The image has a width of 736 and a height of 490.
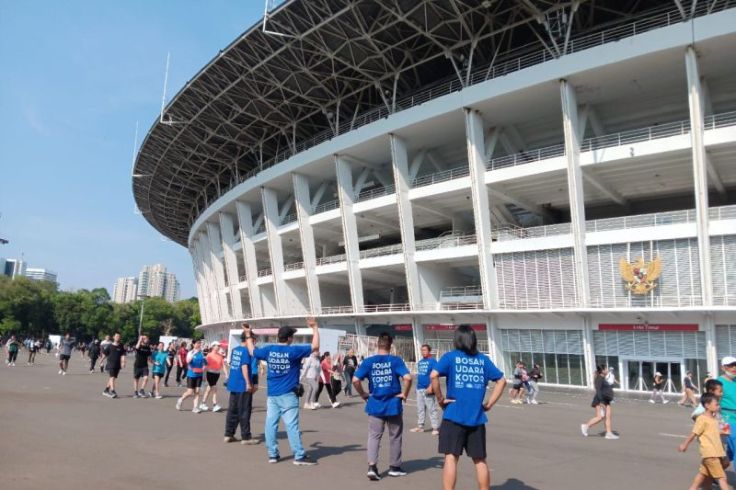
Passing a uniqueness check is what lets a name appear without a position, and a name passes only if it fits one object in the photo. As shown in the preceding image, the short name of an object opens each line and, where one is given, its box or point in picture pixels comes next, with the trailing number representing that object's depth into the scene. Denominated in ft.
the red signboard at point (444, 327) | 99.09
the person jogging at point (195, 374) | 40.78
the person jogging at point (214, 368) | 39.73
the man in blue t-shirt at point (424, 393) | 33.12
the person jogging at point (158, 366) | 49.60
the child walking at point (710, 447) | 18.22
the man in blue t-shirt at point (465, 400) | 16.28
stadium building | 78.23
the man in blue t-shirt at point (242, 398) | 27.94
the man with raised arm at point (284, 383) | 23.16
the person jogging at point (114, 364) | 48.27
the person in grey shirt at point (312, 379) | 48.39
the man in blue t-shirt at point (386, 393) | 21.49
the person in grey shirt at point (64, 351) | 73.10
